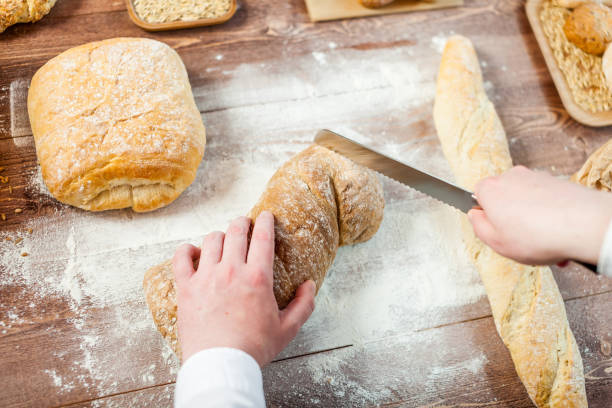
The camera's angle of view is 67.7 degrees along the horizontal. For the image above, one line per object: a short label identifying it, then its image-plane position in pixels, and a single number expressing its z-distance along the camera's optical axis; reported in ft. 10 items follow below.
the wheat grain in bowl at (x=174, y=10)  5.04
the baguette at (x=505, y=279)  3.90
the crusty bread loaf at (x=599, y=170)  4.30
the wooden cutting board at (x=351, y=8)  5.41
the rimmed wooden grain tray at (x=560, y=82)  5.13
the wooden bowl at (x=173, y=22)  4.99
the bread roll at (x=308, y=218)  3.57
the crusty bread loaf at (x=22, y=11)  4.66
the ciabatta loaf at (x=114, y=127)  3.92
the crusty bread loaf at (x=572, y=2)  5.50
